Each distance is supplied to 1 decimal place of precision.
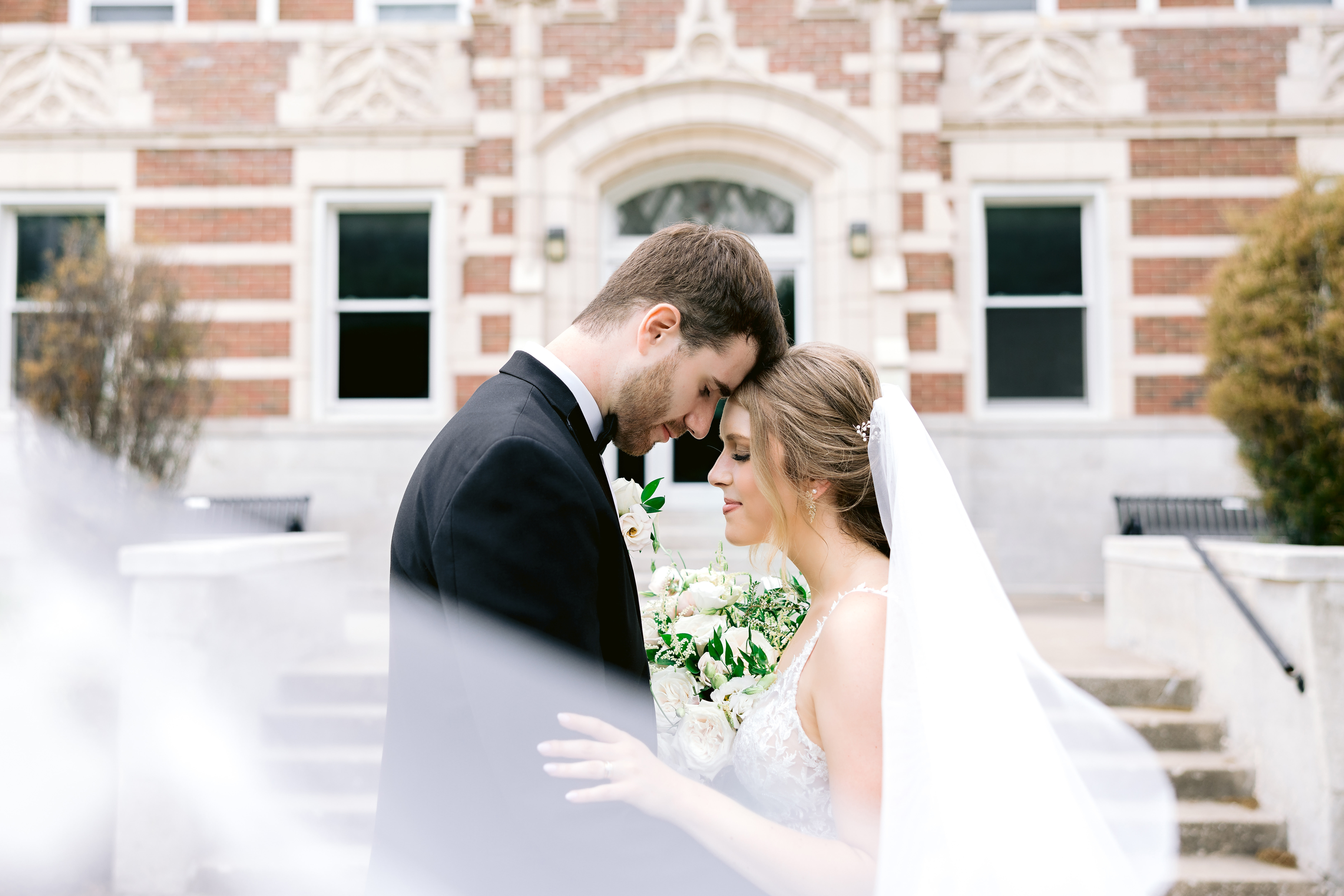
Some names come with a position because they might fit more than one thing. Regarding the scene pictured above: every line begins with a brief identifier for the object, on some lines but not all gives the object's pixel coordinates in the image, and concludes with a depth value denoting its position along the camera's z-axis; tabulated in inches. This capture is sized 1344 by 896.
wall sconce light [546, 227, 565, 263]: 349.7
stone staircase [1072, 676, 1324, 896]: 167.9
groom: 56.8
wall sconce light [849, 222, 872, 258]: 344.8
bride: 70.0
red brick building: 355.3
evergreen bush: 209.9
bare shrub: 235.8
